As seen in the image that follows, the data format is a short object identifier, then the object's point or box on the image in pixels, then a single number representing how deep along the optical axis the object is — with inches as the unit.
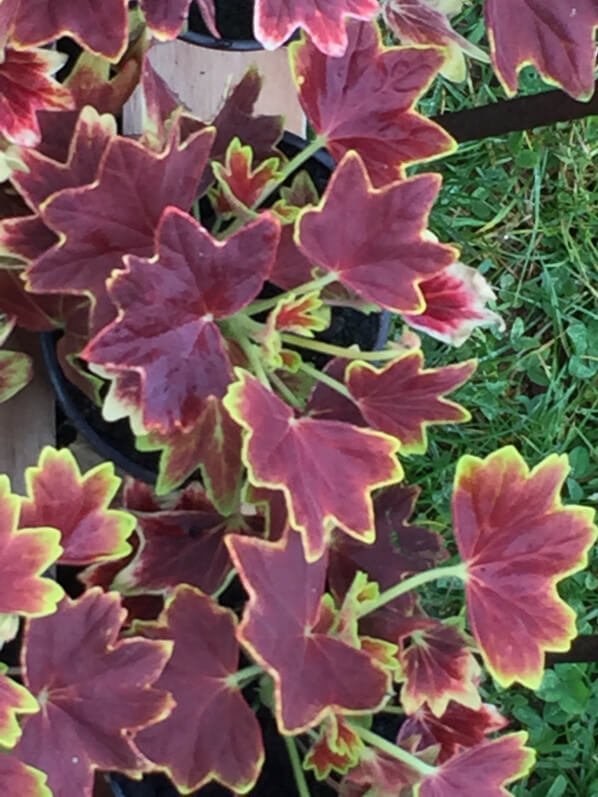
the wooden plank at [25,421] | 32.3
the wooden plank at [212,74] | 34.6
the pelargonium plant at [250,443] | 22.4
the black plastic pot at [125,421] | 30.8
